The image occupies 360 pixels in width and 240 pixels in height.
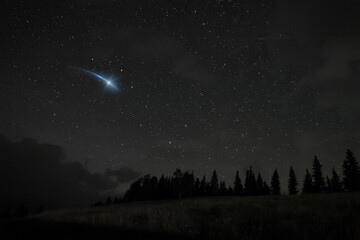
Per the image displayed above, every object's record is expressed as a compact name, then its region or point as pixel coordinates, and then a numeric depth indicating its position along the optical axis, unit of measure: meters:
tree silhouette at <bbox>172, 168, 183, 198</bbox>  73.60
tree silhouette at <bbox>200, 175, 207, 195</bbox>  81.69
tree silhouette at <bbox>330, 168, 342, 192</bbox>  61.62
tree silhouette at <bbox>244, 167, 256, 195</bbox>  70.75
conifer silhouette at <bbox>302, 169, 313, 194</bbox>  62.21
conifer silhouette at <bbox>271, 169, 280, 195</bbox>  67.38
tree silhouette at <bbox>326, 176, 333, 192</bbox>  64.60
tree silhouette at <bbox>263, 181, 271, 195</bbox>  71.50
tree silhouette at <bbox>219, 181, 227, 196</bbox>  82.57
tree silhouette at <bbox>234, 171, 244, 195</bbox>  75.70
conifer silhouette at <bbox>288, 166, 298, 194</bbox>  67.56
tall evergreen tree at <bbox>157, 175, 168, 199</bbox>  73.69
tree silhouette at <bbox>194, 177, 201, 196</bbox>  80.25
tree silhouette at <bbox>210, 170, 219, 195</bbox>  82.12
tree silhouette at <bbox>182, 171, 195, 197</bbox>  75.94
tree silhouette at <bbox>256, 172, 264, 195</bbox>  70.21
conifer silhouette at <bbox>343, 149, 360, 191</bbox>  50.88
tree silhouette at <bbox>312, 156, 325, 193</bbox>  60.41
